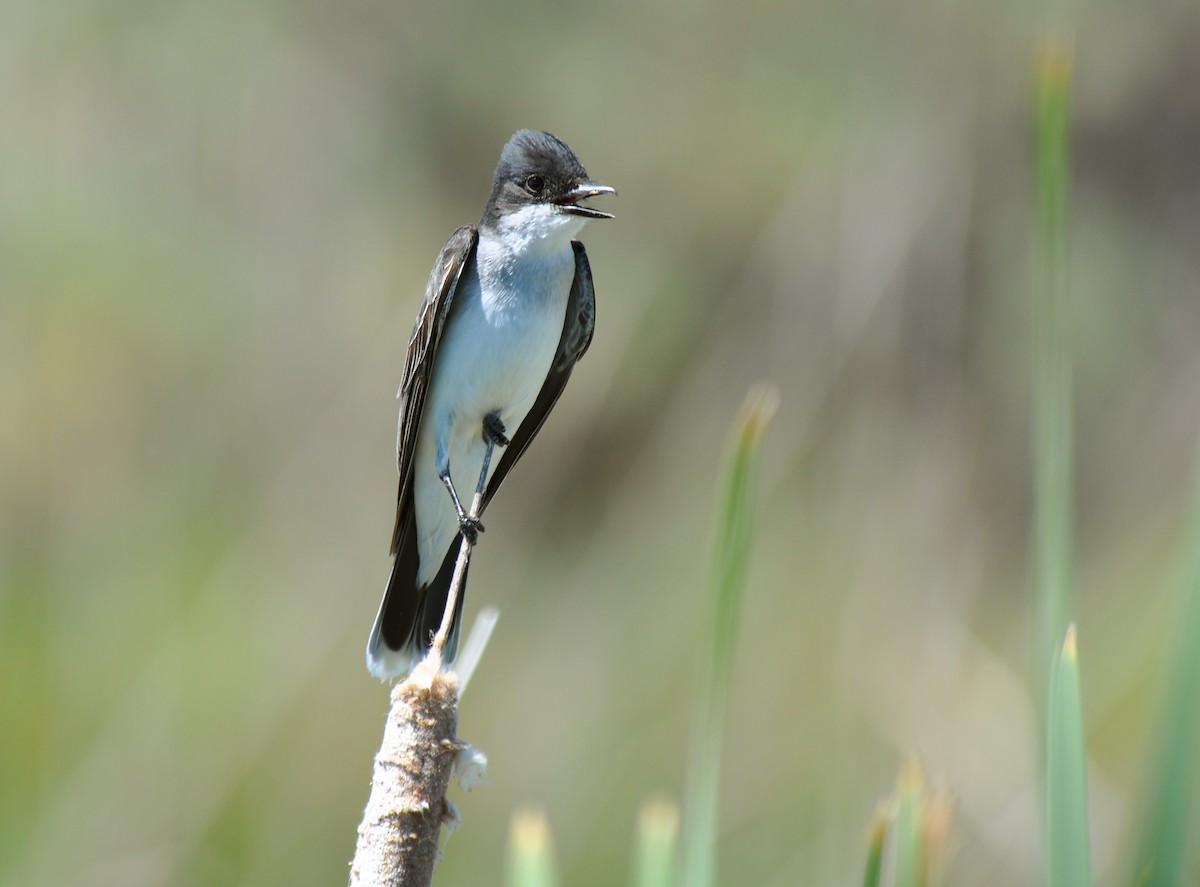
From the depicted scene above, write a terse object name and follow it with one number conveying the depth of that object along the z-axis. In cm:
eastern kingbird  627
